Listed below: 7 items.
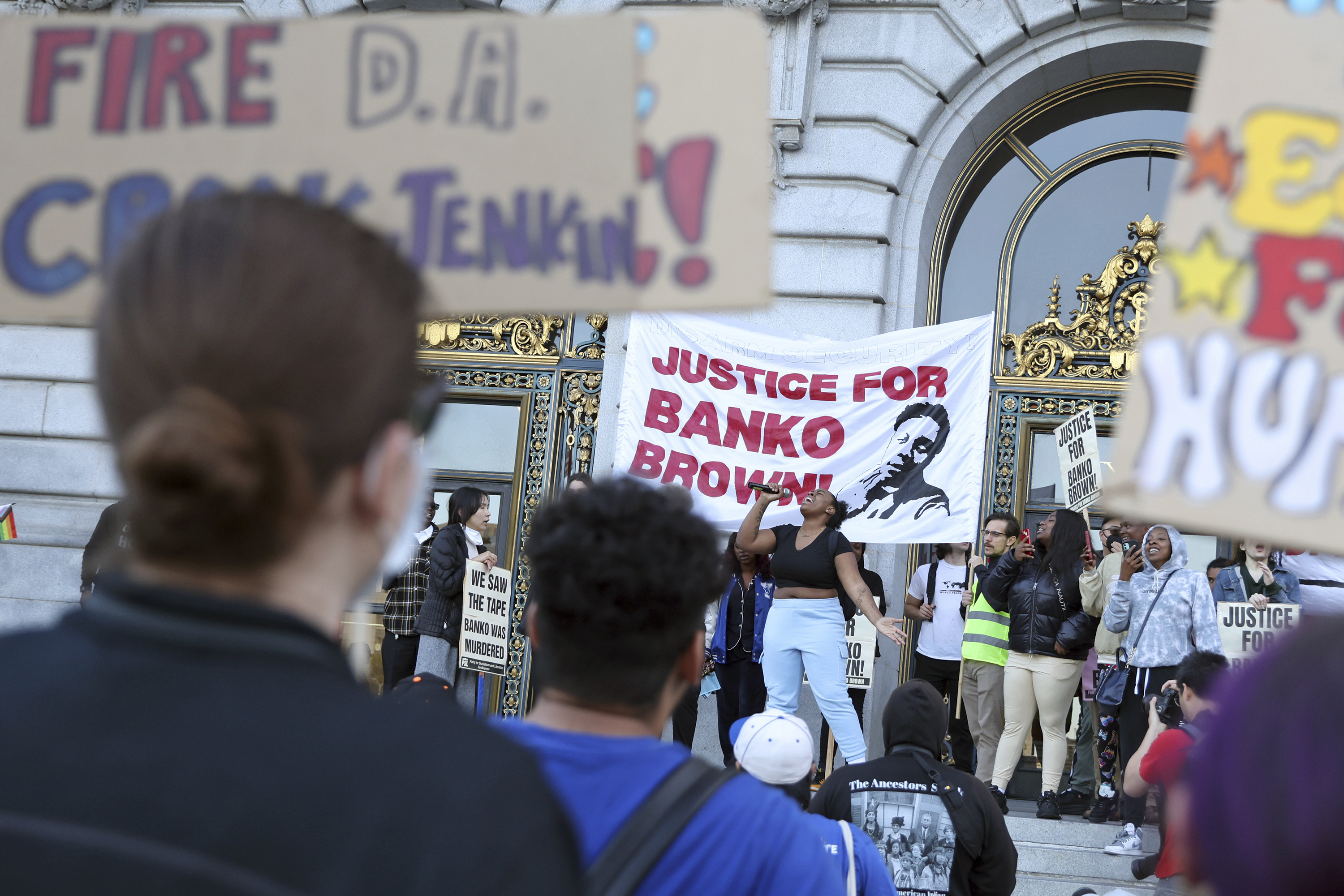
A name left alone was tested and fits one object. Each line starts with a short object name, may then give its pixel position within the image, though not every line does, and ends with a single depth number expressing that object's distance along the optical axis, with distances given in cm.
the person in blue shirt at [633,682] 202
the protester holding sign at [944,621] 979
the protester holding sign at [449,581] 979
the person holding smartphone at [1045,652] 874
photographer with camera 483
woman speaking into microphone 827
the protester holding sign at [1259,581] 850
